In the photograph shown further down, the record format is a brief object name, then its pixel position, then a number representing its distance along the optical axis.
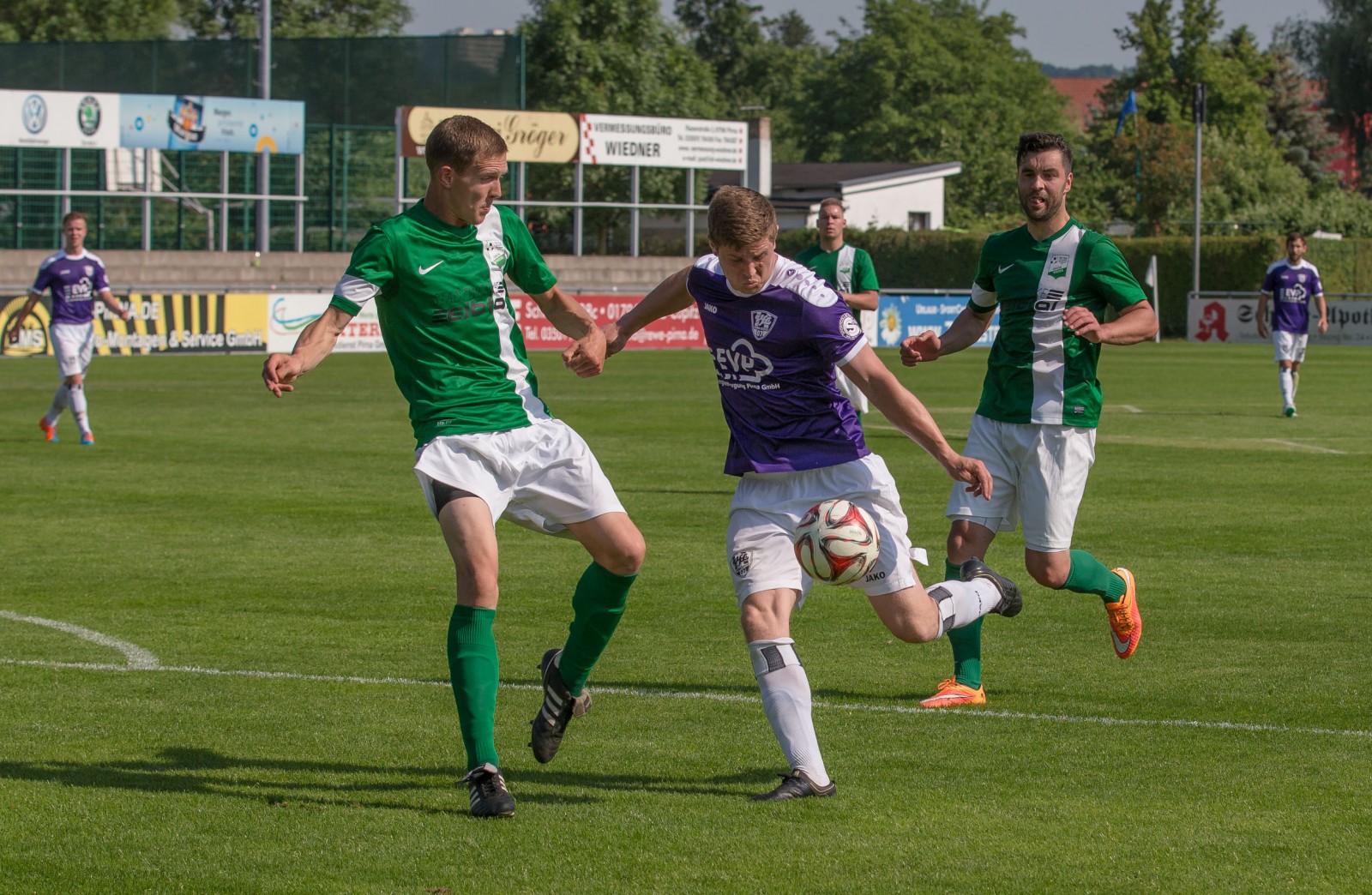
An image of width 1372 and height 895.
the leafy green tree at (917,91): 92.38
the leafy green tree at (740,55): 111.56
